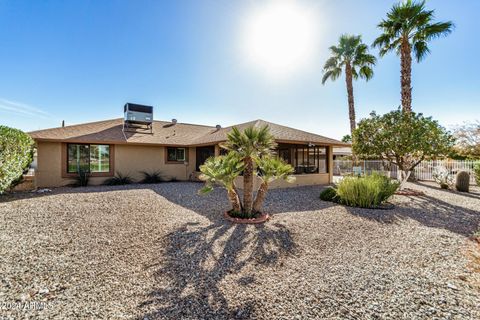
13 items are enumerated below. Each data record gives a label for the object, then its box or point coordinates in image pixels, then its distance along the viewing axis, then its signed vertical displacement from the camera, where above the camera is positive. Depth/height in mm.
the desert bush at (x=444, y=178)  14066 -1174
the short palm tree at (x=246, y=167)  6707 -223
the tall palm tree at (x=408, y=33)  13453 +8439
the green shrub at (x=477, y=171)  11019 -551
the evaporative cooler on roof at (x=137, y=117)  15773 +3173
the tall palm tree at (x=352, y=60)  18203 +8694
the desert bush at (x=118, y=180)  13664 -1324
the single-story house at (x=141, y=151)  12516 +555
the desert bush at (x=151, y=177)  14938 -1234
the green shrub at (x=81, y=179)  12922 -1198
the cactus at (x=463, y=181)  13062 -1261
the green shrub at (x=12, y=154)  8348 +206
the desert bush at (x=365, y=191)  8695 -1283
